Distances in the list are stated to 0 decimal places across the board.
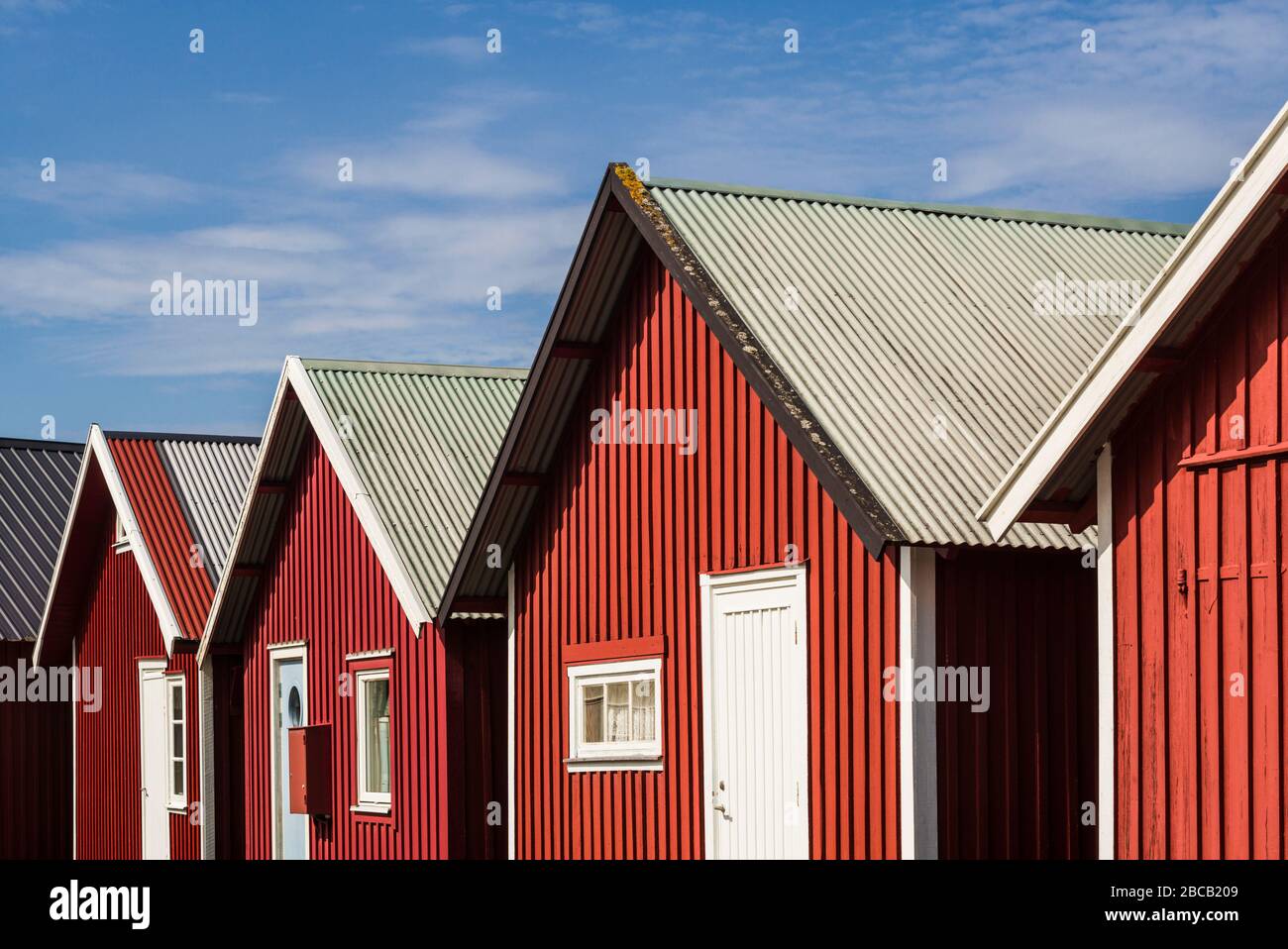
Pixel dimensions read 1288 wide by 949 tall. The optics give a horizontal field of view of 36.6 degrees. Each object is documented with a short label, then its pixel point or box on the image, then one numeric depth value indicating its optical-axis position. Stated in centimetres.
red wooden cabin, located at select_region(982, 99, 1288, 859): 1016
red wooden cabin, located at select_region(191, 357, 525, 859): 1783
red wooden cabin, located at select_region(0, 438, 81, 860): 2791
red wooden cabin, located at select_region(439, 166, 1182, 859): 1244
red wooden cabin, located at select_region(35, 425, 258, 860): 2394
